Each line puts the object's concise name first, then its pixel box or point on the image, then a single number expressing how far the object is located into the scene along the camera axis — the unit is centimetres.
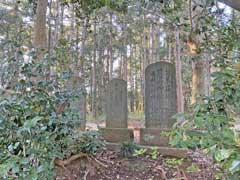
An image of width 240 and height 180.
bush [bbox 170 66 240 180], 130
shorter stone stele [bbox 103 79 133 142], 559
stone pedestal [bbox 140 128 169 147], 506
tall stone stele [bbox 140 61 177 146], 522
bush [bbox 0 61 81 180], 186
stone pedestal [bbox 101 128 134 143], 550
